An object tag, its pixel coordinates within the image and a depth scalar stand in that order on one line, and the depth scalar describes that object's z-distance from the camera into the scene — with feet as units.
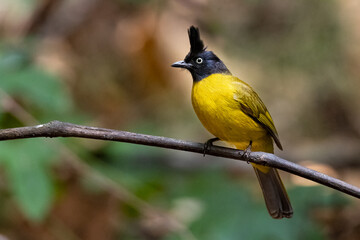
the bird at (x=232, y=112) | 18.40
